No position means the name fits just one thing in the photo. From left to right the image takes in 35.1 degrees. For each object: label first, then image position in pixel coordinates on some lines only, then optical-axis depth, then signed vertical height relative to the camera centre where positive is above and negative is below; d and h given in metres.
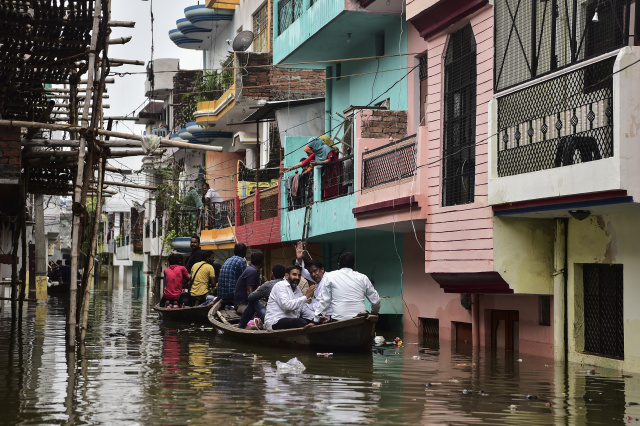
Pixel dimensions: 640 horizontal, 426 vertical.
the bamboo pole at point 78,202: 15.56 +1.10
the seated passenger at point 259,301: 16.77 -0.47
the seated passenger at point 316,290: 16.42 -0.22
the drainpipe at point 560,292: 14.91 -0.24
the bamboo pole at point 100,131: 15.70 +2.24
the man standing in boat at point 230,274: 20.95 -0.01
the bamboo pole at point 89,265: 16.52 +0.13
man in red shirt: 24.09 -0.21
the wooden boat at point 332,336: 14.91 -0.94
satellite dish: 35.16 +8.11
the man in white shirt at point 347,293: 15.20 -0.28
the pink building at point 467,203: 15.30 +1.19
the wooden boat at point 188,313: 22.83 -0.93
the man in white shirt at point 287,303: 15.89 -0.46
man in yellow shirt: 23.58 -0.18
